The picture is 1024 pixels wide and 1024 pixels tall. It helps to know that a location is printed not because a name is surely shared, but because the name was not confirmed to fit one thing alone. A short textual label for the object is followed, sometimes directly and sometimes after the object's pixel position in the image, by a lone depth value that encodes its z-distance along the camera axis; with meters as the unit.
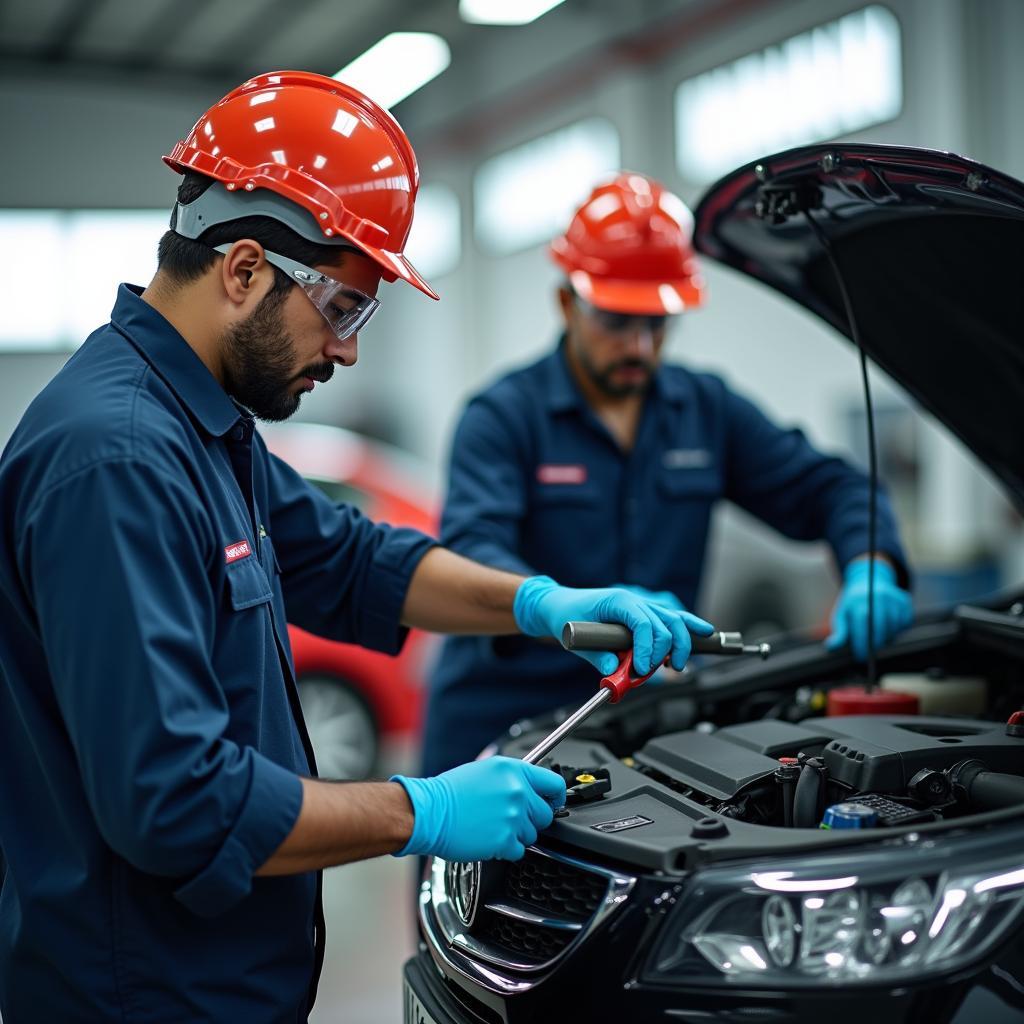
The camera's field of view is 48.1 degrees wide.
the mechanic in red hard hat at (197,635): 1.14
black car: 1.17
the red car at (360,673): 4.73
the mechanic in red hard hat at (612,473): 2.48
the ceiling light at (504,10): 7.27
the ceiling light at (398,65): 8.54
